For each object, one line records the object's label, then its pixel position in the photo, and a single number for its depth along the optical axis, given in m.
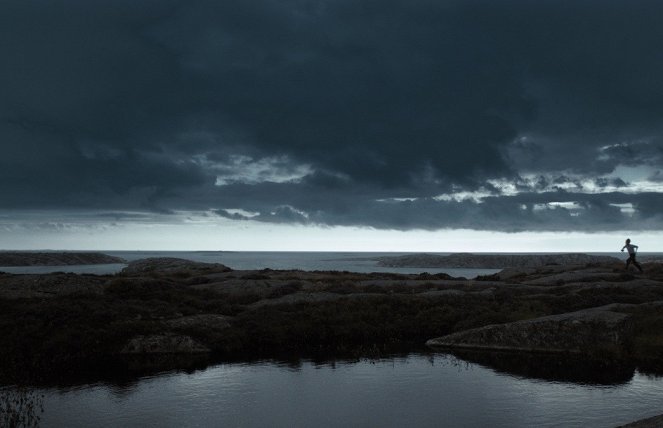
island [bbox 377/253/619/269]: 183.62
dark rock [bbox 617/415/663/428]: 12.29
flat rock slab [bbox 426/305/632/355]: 23.28
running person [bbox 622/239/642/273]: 49.86
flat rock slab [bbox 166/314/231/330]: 27.01
